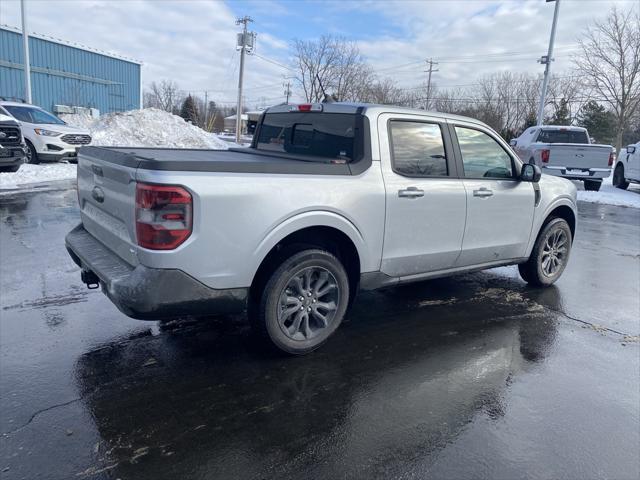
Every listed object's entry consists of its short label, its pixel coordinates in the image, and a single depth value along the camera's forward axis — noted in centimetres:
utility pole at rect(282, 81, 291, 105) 7429
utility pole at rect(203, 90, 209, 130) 6082
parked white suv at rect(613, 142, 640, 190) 1761
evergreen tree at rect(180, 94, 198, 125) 6081
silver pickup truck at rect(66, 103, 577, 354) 315
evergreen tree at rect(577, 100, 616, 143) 4156
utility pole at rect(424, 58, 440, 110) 6013
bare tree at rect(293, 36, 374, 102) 4038
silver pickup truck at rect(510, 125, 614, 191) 1546
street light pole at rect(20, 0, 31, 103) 2193
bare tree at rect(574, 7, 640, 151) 2650
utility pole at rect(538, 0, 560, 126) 2461
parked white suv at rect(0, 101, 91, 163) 1566
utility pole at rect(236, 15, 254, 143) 3888
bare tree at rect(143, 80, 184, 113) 7173
